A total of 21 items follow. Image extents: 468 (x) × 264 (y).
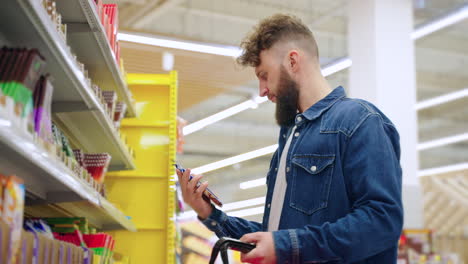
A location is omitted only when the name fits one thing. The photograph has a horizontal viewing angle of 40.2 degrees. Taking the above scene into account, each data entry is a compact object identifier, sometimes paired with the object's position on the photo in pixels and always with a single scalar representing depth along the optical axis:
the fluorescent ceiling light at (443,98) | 10.00
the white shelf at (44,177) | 1.54
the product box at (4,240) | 1.43
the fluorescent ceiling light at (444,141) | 12.59
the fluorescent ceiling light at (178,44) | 6.84
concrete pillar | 6.36
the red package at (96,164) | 3.36
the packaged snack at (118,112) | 3.91
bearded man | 1.79
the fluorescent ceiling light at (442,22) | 6.53
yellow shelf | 5.08
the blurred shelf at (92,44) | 2.70
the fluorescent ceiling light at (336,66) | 7.75
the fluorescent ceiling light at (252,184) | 16.08
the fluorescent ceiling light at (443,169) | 14.44
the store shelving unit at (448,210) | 11.70
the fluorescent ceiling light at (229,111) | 10.21
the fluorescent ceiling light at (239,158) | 12.98
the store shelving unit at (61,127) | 1.76
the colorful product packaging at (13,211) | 1.50
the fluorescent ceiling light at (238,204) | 17.53
